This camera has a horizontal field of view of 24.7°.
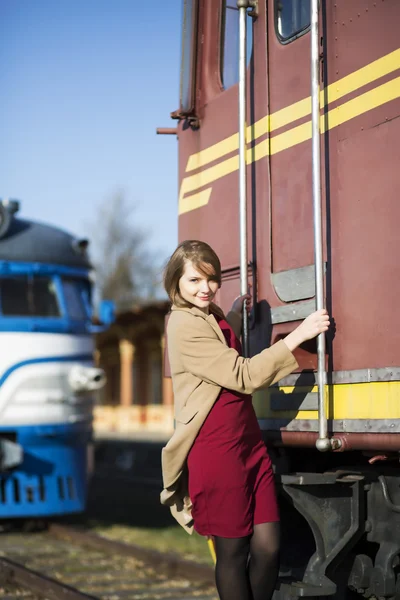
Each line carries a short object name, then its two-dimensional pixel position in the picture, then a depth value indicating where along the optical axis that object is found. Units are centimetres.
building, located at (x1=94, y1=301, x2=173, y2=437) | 2720
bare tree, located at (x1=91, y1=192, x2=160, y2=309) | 4547
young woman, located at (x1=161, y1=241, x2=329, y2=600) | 324
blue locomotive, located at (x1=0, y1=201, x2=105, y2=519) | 843
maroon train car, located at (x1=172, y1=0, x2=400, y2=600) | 319
